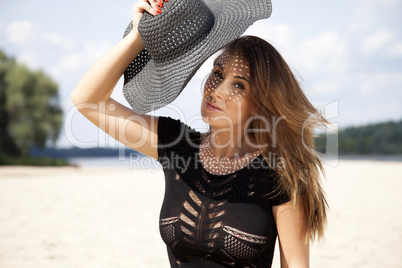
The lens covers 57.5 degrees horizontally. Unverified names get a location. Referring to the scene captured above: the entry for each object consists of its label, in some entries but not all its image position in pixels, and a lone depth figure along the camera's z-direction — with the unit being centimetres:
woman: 165
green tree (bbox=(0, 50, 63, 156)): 2997
